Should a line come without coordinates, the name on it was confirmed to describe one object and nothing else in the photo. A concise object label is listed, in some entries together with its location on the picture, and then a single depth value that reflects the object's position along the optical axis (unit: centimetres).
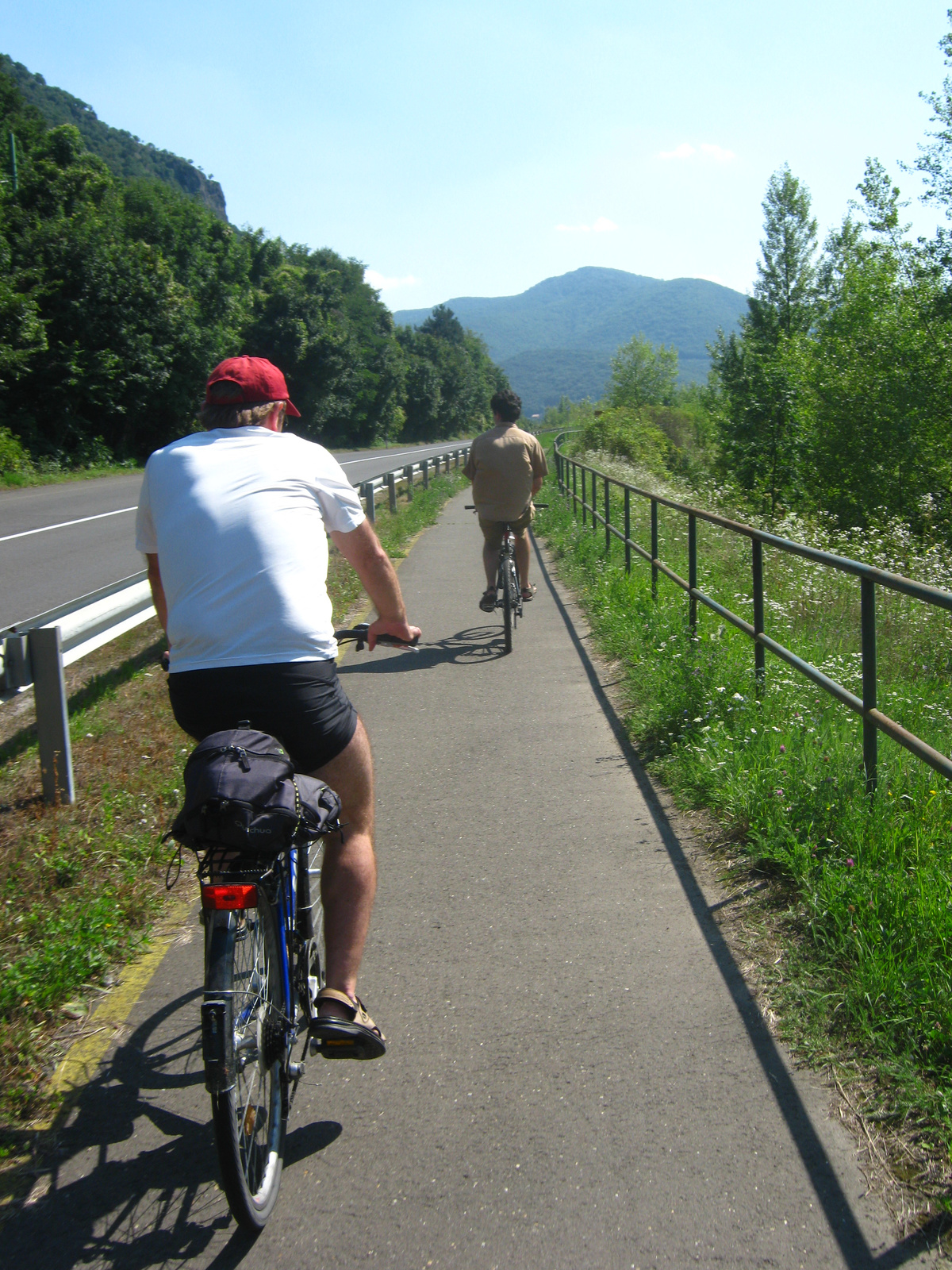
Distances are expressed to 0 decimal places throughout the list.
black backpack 226
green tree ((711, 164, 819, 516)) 4119
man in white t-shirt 257
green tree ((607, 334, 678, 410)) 8944
